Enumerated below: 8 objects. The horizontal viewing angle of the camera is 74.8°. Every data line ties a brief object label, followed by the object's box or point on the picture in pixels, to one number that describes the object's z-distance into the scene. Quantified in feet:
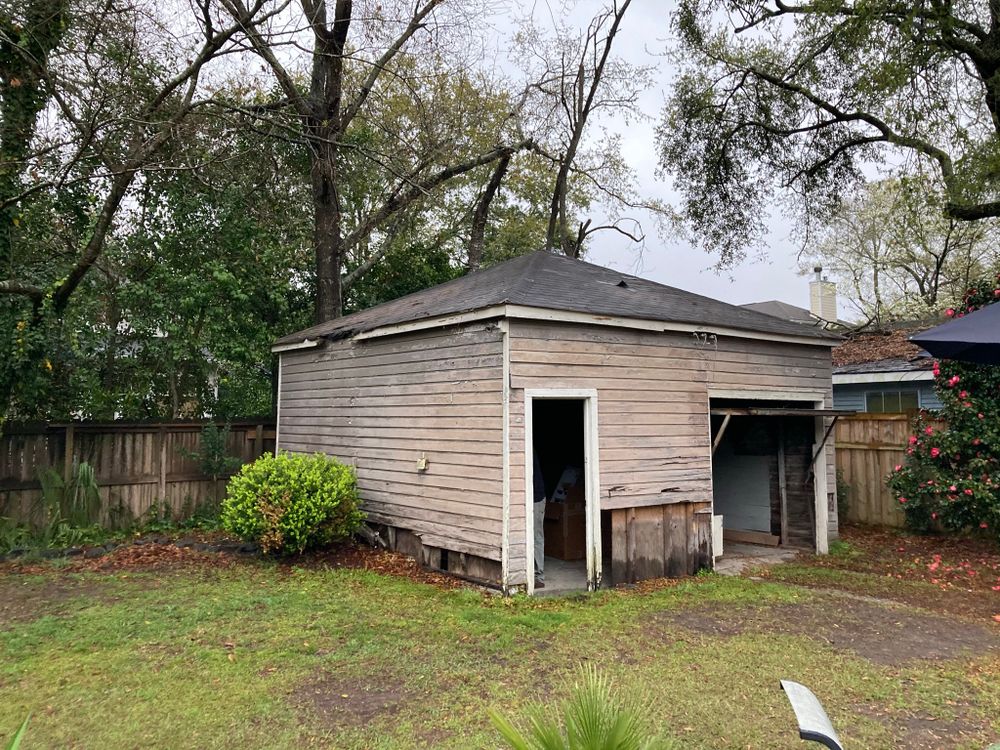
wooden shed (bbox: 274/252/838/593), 22.63
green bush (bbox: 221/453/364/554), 25.53
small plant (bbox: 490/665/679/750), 5.32
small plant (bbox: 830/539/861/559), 30.53
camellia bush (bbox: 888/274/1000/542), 29.50
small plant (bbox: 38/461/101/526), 29.99
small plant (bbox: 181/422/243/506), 35.35
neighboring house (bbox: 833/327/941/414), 45.37
